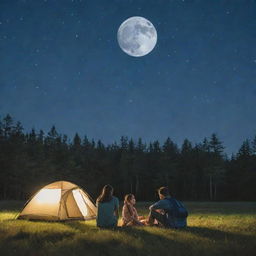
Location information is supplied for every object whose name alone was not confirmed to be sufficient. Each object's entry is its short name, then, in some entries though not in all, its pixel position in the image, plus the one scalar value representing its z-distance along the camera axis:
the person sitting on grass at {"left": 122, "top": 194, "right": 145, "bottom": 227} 12.24
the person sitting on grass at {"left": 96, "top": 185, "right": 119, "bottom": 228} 11.46
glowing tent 13.77
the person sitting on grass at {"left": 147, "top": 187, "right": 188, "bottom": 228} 11.07
